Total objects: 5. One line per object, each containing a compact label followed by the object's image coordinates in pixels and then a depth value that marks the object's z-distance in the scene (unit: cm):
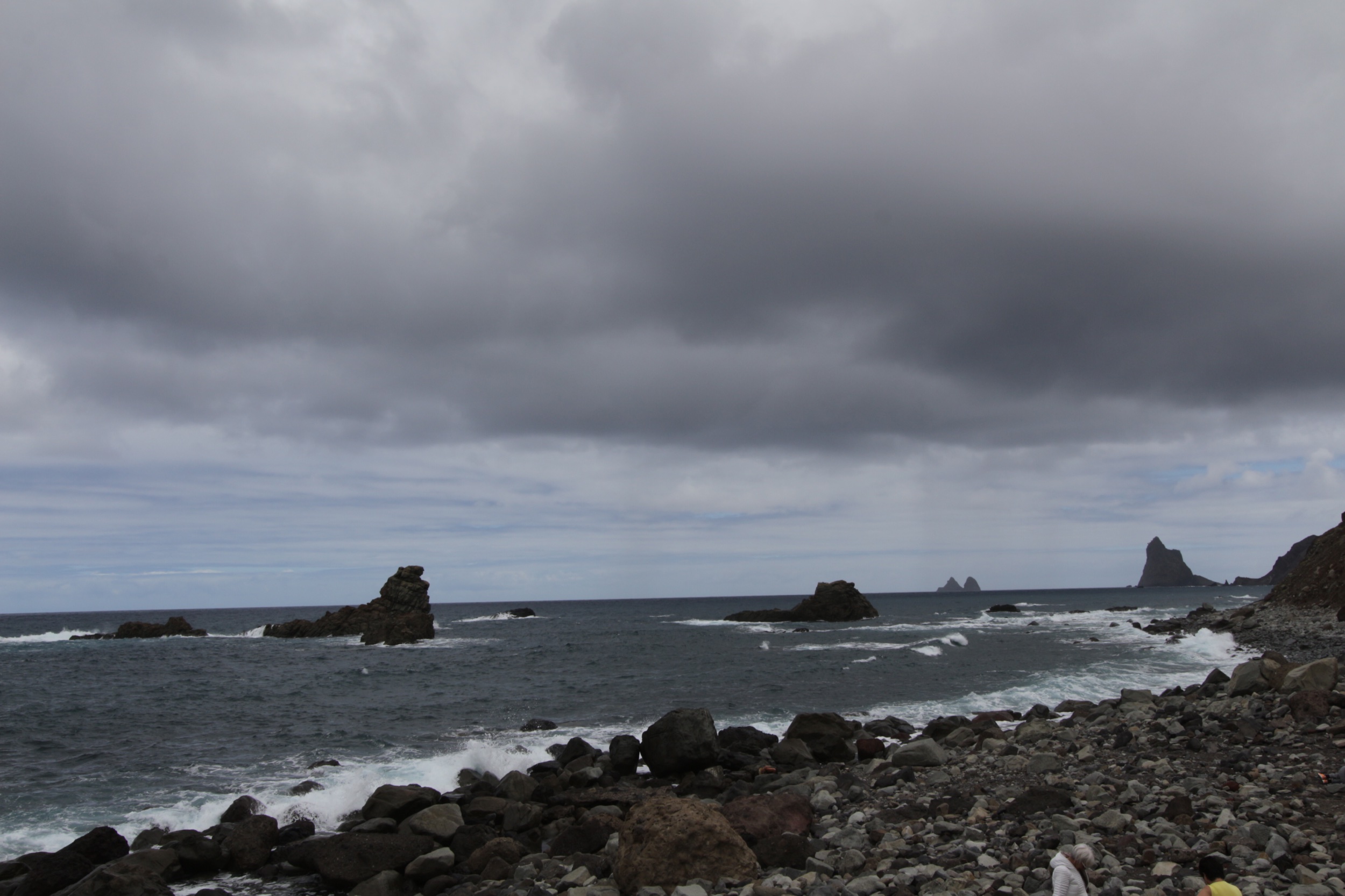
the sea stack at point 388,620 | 7106
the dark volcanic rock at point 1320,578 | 5025
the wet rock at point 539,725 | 2627
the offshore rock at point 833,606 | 9838
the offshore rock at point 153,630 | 9094
